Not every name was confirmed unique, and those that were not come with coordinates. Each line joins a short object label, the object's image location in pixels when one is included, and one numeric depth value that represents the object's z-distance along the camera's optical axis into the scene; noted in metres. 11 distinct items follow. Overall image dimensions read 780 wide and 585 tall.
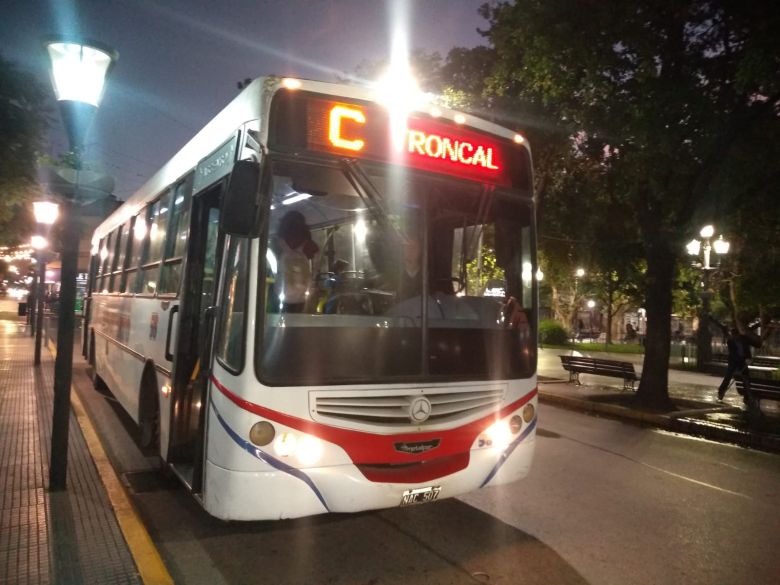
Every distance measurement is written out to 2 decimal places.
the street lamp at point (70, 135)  5.32
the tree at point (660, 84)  10.04
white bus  3.97
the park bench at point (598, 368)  14.34
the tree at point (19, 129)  13.54
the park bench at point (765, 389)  10.59
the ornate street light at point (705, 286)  17.78
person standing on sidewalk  12.88
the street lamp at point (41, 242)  12.61
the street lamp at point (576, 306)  32.62
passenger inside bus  4.14
